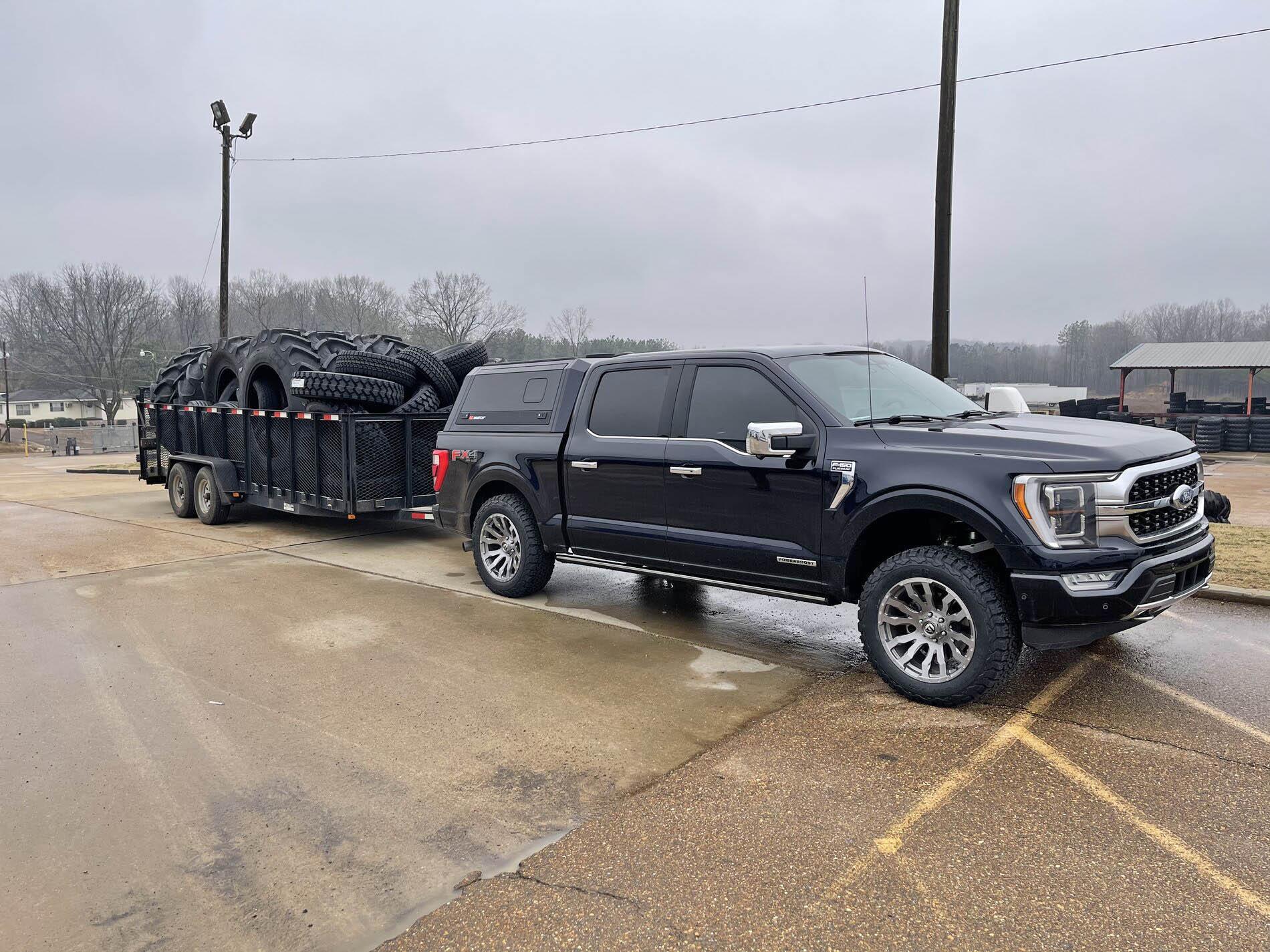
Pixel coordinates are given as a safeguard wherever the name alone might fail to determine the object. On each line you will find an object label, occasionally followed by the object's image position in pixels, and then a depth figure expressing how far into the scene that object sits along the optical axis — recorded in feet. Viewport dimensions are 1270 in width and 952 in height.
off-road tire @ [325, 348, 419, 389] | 31.65
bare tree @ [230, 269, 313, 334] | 219.20
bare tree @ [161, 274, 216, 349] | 270.05
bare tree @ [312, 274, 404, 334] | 199.31
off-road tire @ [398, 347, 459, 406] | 33.91
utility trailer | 31.04
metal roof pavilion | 114.01
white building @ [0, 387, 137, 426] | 290.76
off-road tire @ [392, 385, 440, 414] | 32.45
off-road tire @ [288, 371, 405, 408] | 30.50
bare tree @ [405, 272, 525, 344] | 183.21
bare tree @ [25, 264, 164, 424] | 265.54
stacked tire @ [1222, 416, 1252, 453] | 89.35
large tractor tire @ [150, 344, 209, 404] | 42.63
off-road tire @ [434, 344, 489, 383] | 36.40
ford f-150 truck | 14.26
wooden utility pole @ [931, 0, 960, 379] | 33.78
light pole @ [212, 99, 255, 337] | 75.15
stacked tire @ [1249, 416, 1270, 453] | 88.33
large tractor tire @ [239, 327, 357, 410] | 33.42
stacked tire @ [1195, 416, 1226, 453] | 90.02
